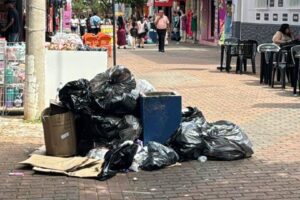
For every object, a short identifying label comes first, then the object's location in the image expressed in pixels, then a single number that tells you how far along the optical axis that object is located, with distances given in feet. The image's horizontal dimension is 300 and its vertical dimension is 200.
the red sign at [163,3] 137.90
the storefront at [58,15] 81.44
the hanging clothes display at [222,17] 97.69
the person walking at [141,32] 97.30
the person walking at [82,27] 127.36
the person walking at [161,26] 82.46
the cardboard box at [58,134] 23.93
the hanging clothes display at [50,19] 77.05
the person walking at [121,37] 93.30
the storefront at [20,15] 55.52
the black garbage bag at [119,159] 22.06
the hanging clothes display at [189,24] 117.70
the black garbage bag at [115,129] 24.09
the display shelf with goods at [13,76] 33.29
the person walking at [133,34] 94.87
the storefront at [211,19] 96.91
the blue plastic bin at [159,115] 24.24
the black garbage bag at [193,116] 25.80
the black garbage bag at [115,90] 24.31
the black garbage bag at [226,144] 24.12
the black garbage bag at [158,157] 22.56
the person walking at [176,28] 121.18
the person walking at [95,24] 97.09
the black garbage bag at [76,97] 24.16
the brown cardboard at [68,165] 21.88
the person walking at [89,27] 97.90
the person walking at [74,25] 139.23
